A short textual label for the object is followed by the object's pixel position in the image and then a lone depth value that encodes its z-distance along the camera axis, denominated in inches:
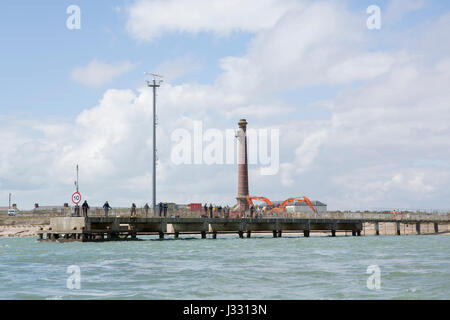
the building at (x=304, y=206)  5589.1
